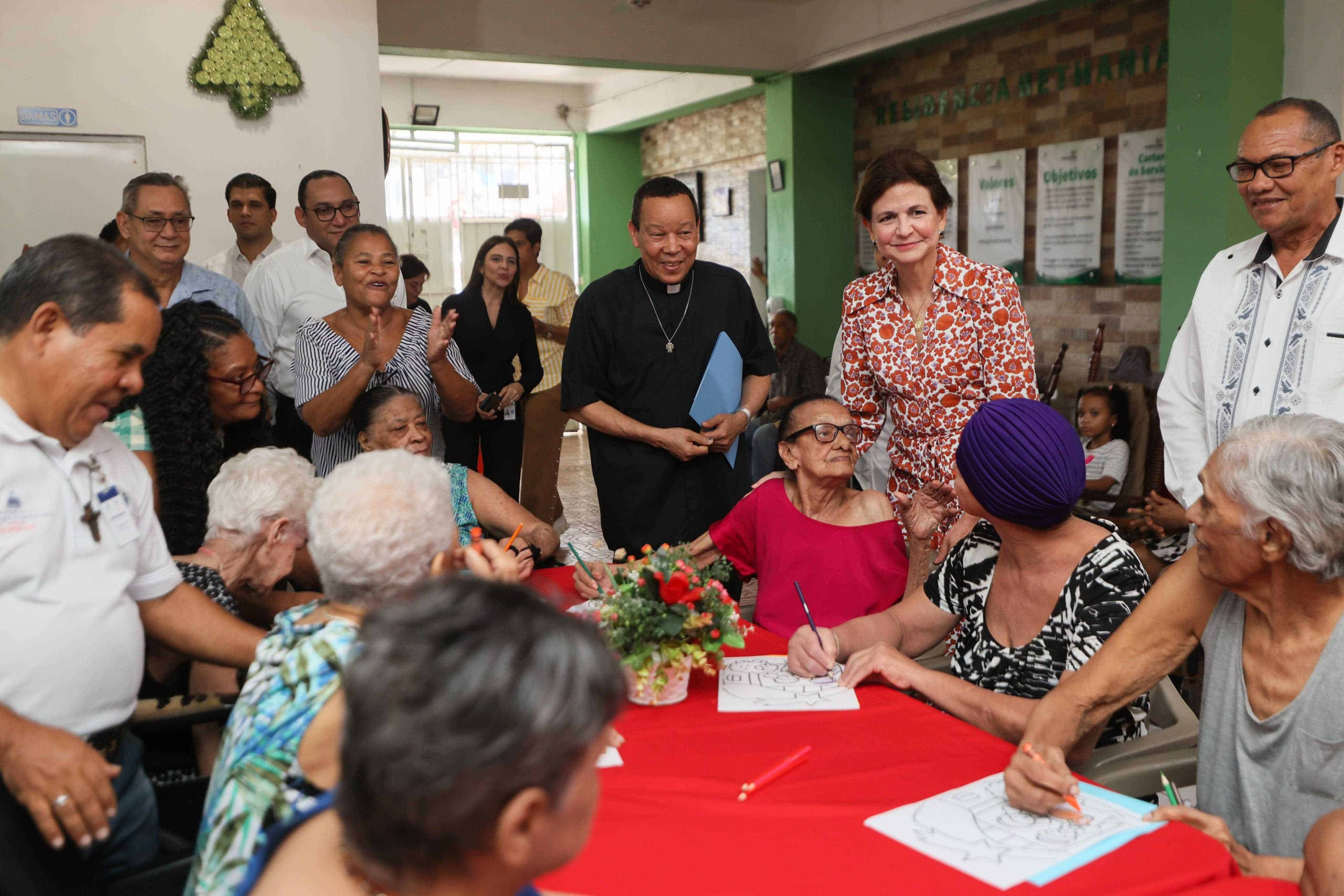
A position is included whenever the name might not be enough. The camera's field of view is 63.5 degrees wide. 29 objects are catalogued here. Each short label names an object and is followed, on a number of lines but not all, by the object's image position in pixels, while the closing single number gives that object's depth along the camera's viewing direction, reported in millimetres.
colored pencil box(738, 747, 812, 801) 1709
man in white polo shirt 1645
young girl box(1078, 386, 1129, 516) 5418
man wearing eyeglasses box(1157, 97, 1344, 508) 2605
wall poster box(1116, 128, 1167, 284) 6918
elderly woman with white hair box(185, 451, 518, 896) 1376
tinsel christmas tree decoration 5875
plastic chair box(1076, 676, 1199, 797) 2000
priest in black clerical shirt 3549
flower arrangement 2041
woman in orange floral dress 3037
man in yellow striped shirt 6469
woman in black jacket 5059
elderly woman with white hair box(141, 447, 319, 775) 2377
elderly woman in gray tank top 1590
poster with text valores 7973
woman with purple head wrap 2033
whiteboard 5672
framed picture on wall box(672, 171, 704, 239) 12117
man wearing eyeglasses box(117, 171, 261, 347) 3699
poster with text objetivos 7379
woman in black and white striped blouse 3432
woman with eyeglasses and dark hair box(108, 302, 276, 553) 2662
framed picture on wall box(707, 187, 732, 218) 11734
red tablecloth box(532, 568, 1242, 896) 1446
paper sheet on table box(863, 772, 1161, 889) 1457
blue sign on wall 5602
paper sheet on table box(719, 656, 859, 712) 2096
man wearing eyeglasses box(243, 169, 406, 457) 4289
